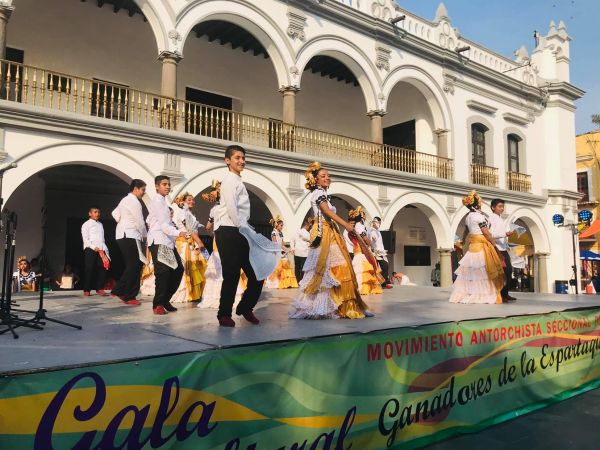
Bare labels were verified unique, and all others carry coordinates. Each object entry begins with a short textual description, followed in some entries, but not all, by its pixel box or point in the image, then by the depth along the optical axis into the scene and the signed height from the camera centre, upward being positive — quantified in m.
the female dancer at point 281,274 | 10.90 -0.31
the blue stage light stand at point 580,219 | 17.94 +1.65
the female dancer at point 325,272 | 5.04 -0.12
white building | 10.40 +4.70
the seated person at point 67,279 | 11.85 -0.50
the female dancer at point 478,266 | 7.06 -0.06
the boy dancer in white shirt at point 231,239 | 4.24 +0.19
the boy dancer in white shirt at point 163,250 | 5.33 +0.11
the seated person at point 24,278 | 9.90 -0.42
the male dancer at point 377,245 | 11.35 +0.38
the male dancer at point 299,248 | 10.78 +0.31
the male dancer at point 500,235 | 7.39 +0.41
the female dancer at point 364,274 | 9.30 -0.26
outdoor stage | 2.33 -0.74
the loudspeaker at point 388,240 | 13.08 +0.57
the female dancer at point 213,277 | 6.41 -0.24
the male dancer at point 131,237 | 6.16 +0.30
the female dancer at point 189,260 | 7.09 -0.01
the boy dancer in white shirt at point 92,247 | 7.82 +0.20
